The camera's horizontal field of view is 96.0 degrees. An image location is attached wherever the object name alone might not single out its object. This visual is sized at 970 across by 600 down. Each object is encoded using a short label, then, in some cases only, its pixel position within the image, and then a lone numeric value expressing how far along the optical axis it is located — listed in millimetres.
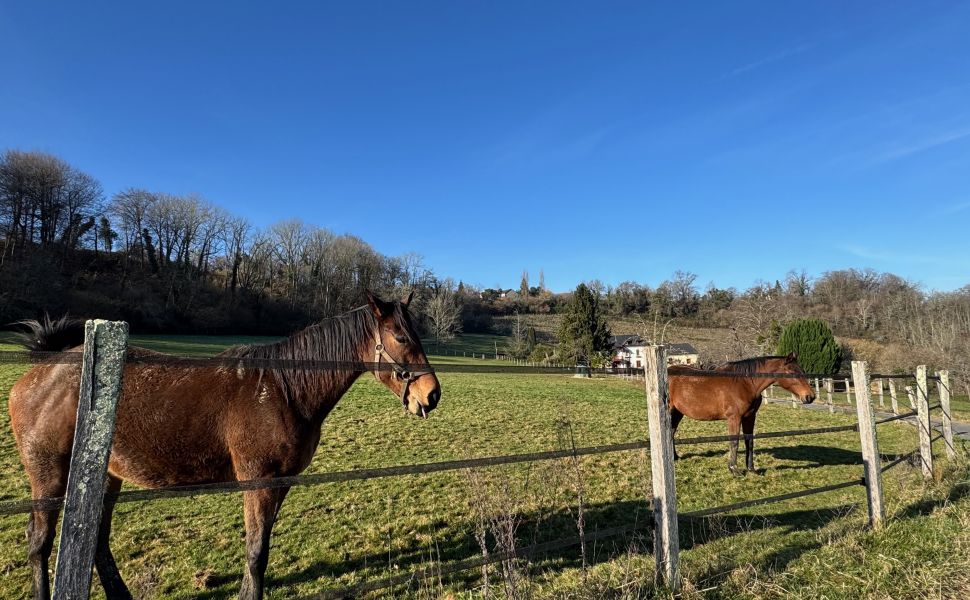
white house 51112
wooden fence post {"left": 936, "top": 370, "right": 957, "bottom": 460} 7275
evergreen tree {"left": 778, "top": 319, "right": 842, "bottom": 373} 28000
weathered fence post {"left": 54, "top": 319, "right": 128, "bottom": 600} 1606
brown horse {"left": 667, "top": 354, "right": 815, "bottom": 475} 7684
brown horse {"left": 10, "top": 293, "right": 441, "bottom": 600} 2971
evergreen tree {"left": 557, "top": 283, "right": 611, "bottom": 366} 43219
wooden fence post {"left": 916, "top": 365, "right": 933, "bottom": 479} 6324
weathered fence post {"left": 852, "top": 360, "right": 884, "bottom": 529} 4348
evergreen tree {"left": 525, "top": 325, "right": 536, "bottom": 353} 54700
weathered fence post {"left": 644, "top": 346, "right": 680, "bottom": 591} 3027
